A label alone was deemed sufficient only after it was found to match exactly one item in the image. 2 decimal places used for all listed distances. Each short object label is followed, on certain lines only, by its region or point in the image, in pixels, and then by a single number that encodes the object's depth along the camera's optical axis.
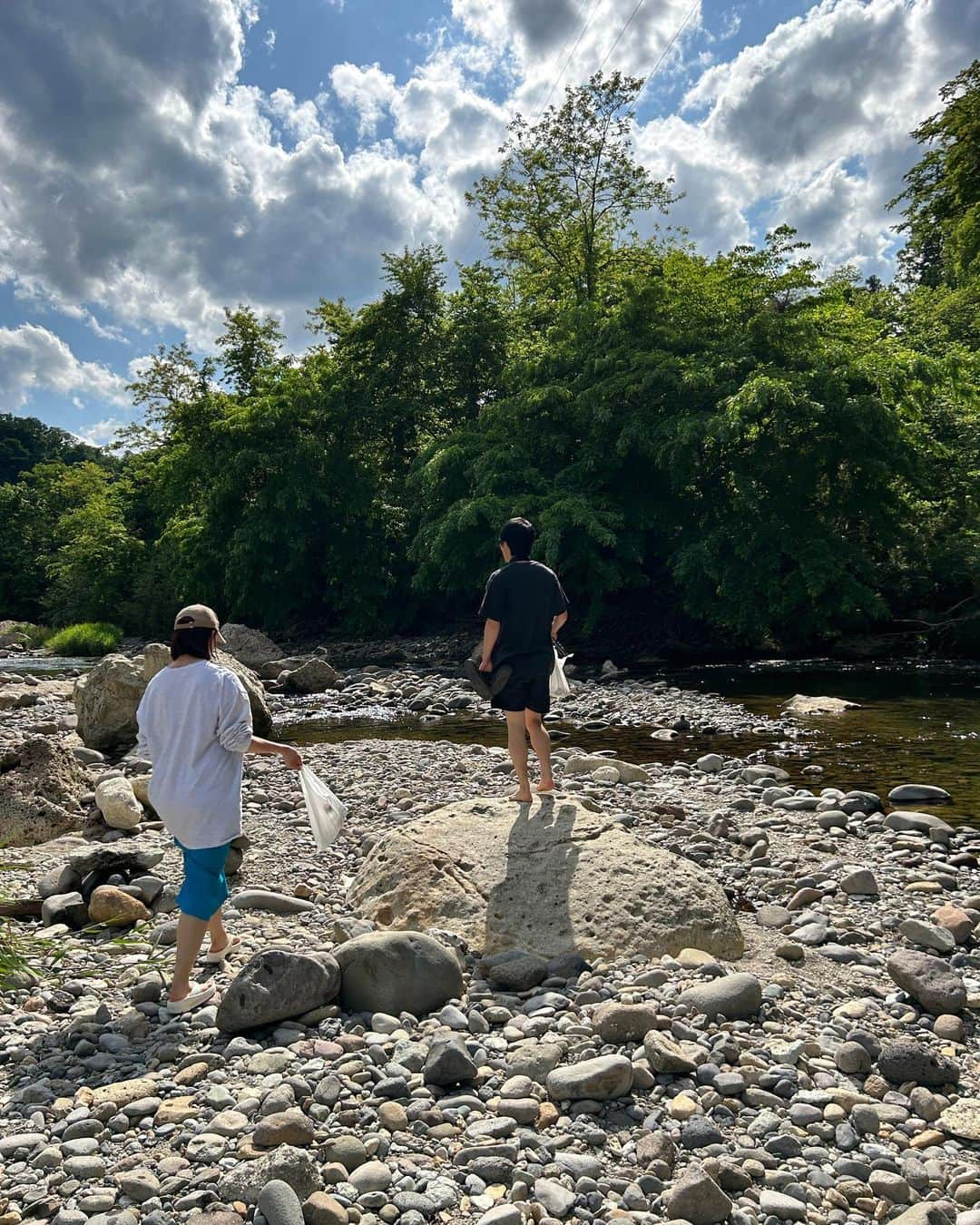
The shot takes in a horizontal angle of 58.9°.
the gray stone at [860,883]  5.59
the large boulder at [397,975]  3.85
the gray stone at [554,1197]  2.62
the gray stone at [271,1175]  2.58
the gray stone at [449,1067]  3.26
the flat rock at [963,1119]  3.06
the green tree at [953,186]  17.33
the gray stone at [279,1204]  2.48
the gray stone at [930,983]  3.93
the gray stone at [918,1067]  3.35
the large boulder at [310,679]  17.47
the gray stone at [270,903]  5.30
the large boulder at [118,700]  11.31
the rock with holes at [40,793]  7.00
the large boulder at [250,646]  20.98
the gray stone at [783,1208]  2.63
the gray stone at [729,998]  3.81
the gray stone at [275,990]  3.62
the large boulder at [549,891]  4.58
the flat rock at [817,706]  12.66
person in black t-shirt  6.31
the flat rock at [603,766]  8.86
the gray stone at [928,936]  4.71
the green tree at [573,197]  25.84
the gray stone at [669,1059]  3.32
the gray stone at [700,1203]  2.59
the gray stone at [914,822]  7.04
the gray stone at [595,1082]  3.18
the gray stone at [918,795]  7.98
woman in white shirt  3.89
